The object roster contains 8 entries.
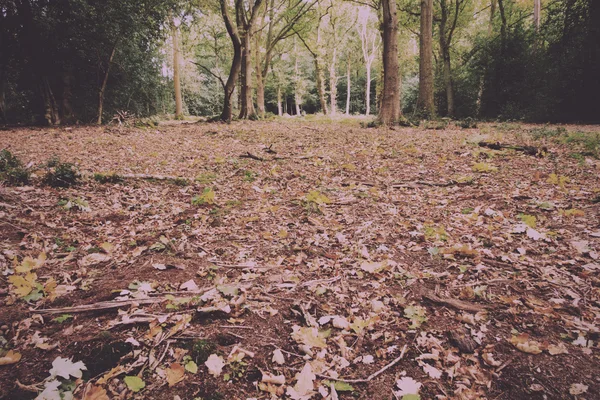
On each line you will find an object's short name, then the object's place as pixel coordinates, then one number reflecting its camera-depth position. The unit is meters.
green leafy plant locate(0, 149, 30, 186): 4.18
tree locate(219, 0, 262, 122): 12.41
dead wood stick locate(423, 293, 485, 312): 2.18
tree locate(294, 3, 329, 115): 24.27
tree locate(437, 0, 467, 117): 16.70
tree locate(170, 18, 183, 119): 16.97
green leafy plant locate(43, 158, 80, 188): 4.35
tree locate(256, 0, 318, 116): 17.22
